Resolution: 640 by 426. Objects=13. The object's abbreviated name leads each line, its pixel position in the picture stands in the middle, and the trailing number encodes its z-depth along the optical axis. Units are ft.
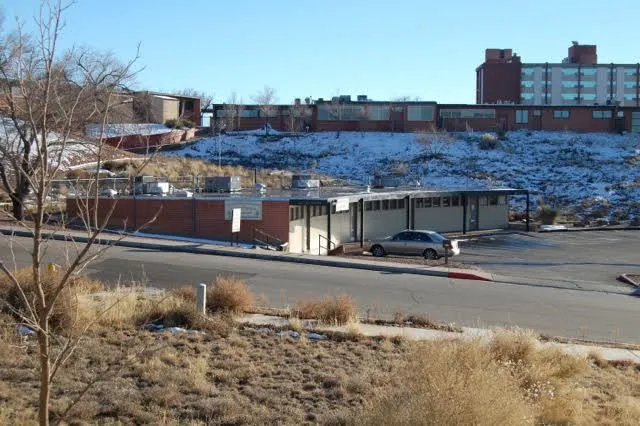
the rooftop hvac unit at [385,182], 178.91
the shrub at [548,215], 187.83
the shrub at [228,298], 49.08
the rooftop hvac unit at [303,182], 156.66
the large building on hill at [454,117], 304.91
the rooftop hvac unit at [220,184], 143.54
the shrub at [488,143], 276.21
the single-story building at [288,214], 109.09
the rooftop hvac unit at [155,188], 125.59
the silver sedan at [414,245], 112.06
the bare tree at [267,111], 312.81
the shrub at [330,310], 47.67
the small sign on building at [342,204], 111.68
